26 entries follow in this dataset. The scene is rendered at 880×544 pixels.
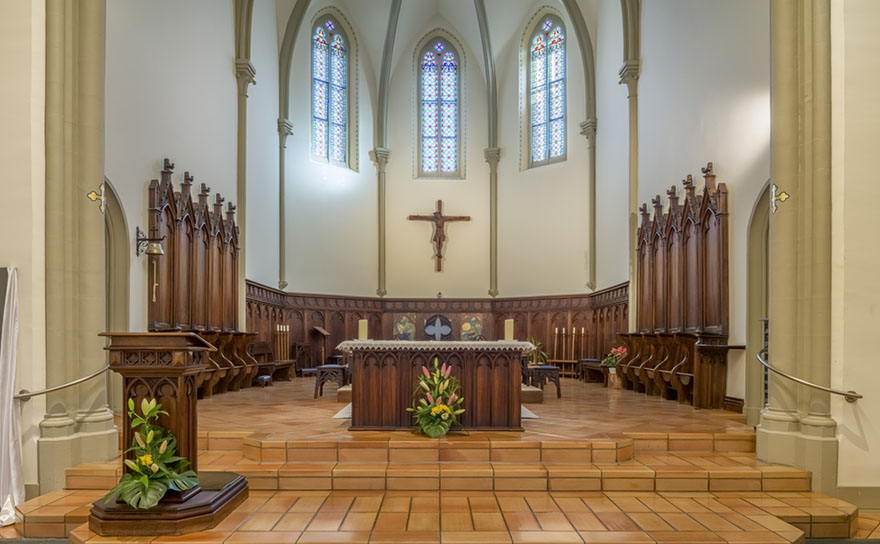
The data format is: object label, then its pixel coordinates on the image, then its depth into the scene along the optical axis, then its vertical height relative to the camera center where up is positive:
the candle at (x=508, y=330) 9.48 -0.51
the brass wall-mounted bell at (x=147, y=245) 8.45 +0.53
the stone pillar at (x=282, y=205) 15.41 +1.80
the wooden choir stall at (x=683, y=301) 9.44 -0.15
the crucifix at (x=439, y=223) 18.02 +1.65
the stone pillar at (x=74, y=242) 6.41 +0.43
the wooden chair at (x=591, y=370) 14.33 -1.58
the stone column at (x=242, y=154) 12.84 +2.40
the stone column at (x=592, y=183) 15.70 +2.31
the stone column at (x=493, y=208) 17.98 +2.02
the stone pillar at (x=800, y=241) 6.49 +0.45
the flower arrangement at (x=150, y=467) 5.06 -1.24
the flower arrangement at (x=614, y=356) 12.83 -1.16
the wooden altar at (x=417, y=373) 7.76 -0.91
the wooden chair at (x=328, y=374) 10.84 -1.22
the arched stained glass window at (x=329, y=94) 16.89 +4.56
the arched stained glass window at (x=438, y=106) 18.47 +4.61
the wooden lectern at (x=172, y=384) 5.36 -0.68
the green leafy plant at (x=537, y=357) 12.93 -1.18
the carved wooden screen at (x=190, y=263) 9.39 +0.40
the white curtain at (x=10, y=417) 5.89 -1.03
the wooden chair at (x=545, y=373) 11.32 -1.26
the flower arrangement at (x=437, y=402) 7.25 -1.12
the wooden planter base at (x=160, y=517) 5.02 -1.55
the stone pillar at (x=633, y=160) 12.99 +2.31
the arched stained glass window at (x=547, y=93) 17.03 +4.63
